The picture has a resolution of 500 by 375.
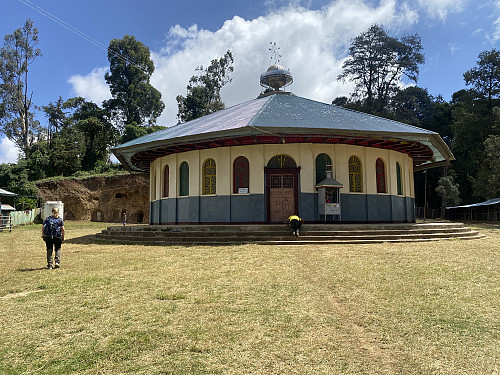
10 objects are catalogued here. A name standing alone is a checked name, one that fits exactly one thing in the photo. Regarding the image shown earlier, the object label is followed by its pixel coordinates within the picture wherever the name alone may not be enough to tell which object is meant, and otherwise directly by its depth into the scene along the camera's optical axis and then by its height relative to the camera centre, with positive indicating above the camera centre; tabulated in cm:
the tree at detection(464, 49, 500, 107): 3406 +1285
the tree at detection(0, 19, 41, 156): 4341 +1529
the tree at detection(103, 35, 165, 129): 4606 +1641
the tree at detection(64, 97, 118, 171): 3966 +881
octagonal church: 1315 +178
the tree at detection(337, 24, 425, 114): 4588 +1921
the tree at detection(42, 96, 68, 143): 4712 +1287
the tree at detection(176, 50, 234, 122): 4497 +1516
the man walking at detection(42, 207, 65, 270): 743 -40
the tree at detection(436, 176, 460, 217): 3394 +202
